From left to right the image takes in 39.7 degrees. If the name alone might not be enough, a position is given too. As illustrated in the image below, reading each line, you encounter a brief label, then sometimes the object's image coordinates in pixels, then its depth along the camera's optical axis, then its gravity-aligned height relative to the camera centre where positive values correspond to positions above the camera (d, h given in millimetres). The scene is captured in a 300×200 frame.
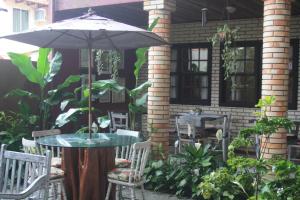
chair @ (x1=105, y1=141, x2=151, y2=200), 4480 -990
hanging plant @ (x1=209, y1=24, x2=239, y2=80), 7205 +762
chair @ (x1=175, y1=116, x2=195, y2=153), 7439 -931
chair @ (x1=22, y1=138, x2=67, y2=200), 4469 -975
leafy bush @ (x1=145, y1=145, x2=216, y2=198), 5625 -1212
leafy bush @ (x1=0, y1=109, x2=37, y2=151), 6608 -740
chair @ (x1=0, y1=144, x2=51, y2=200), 3114 -732
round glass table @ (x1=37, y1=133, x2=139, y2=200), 4523 -906
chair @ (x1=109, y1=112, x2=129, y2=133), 7876 -751
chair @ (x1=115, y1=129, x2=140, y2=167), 4984 -929
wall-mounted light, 7453 +1285
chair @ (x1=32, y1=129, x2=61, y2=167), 4935 -666
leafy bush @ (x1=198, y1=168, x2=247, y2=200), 4047 -953
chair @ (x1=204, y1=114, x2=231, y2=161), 7363 -875
